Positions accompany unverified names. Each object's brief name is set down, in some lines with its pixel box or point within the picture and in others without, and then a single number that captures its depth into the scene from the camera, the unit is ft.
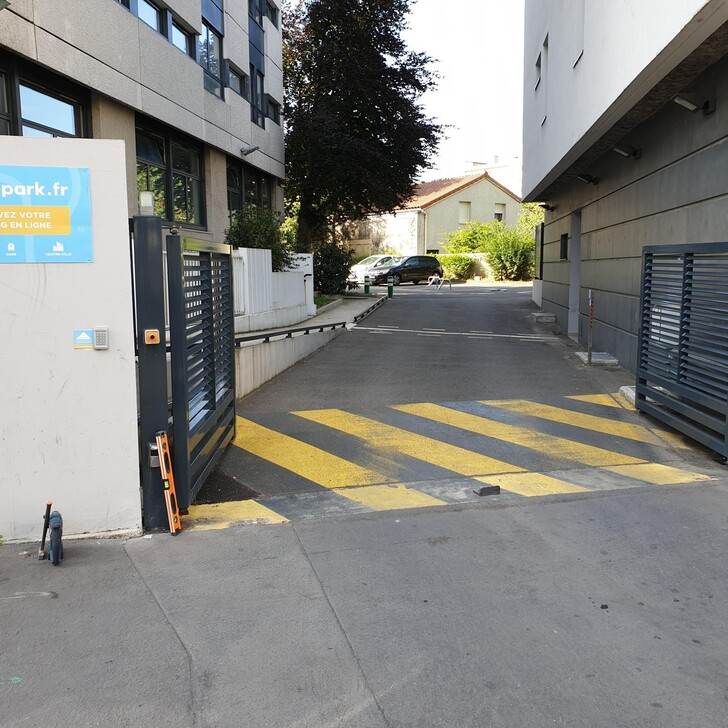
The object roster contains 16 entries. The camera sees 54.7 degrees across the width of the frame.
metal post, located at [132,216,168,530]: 15.33
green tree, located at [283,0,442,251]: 79.30
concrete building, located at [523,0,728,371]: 24.04
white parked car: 130.72
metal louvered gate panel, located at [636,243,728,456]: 21.44
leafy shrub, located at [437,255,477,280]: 140.77
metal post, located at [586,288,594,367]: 39.44
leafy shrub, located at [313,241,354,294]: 80.84
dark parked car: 129.49
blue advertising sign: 14.48
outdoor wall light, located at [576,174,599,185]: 47.14
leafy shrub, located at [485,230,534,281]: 135.95
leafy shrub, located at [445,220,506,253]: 150.41
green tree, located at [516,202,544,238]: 155.25
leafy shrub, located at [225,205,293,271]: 47.03
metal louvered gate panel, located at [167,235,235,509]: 16.43
